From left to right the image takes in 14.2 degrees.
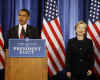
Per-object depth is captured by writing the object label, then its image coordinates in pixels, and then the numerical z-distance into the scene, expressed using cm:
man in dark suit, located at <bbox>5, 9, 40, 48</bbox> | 682
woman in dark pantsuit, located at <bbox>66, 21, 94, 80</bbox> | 606
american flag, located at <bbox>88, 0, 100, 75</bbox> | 815
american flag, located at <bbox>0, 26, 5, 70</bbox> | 816
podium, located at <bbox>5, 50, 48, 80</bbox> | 470
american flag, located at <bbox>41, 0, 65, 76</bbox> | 821
